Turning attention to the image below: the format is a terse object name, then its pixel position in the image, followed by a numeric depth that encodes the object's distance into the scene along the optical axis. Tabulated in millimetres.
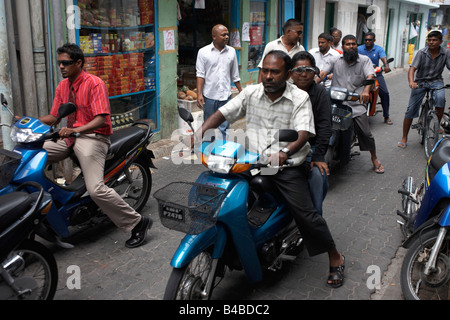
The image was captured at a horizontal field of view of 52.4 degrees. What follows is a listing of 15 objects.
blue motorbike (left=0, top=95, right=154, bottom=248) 3882
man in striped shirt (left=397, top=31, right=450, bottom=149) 7359
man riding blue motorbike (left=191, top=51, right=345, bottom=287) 3416
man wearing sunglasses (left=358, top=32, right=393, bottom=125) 9690
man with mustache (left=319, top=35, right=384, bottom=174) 6512
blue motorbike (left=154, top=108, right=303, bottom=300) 2873
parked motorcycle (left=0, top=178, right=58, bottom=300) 2955
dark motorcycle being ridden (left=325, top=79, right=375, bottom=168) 6102
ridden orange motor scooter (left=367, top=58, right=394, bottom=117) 8844
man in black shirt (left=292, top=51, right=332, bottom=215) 3760
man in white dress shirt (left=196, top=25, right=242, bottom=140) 6801
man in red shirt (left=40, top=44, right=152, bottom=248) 4164
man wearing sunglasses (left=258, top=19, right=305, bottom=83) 6418
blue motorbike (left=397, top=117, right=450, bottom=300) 3258
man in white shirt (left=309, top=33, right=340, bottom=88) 8109
